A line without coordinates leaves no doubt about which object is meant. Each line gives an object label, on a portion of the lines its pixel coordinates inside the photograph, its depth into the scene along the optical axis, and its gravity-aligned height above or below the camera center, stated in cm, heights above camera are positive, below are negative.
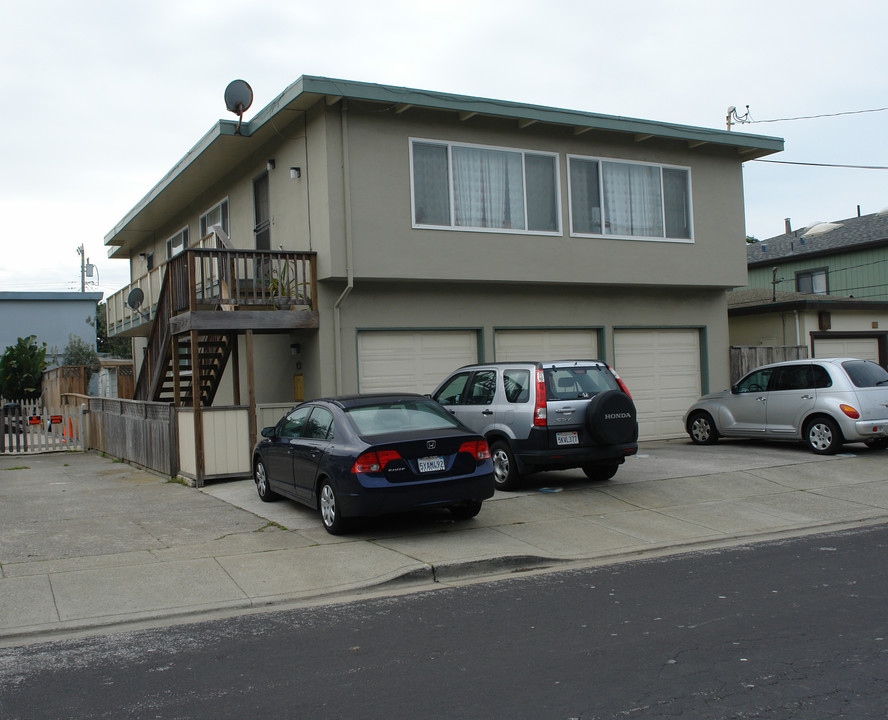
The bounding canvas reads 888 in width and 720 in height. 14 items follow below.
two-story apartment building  1425 +230
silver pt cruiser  1377 -77
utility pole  6022 +865
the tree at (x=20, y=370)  2917 +70
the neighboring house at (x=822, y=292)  2019 +233
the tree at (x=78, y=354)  3922 +158
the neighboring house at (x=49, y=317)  3953 +343
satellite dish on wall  2038 +212
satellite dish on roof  1502 +503
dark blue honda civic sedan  884 -90
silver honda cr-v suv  1120 -65
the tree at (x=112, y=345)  5219 +269
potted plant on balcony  1426 +146
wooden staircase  1355 +114
